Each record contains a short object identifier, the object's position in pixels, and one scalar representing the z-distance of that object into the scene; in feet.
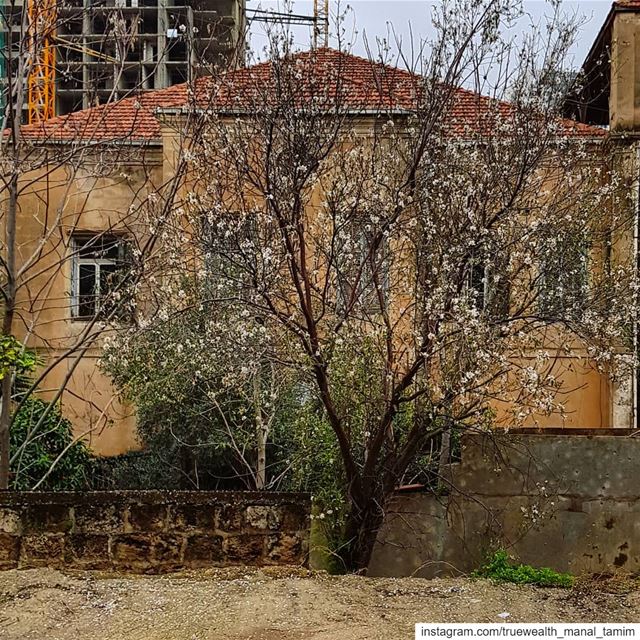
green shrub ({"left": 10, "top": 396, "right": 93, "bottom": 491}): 36.33
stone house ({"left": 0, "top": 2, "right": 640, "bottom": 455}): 43.19
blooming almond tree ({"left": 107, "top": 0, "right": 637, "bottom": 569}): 25.09
